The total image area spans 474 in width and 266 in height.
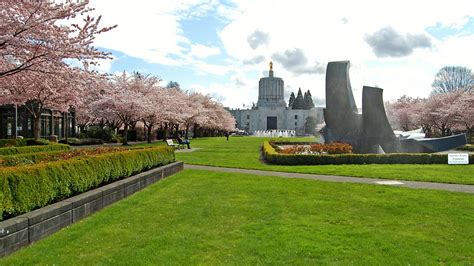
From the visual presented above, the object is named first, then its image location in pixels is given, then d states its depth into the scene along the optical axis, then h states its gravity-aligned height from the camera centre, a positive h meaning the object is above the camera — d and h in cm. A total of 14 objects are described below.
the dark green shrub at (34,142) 2936 -83
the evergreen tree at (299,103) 17638 +1227
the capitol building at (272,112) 16438 +755
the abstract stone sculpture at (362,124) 2458 +44
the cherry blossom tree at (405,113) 5931 +264
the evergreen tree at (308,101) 17562 +1294
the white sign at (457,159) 2092 -148
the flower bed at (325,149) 2345 -110
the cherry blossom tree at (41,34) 1016 +257
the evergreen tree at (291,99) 19261 +1510
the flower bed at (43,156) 1098 -77
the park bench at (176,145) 3321 -131
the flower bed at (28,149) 1938 -95
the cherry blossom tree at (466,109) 4497 +241
